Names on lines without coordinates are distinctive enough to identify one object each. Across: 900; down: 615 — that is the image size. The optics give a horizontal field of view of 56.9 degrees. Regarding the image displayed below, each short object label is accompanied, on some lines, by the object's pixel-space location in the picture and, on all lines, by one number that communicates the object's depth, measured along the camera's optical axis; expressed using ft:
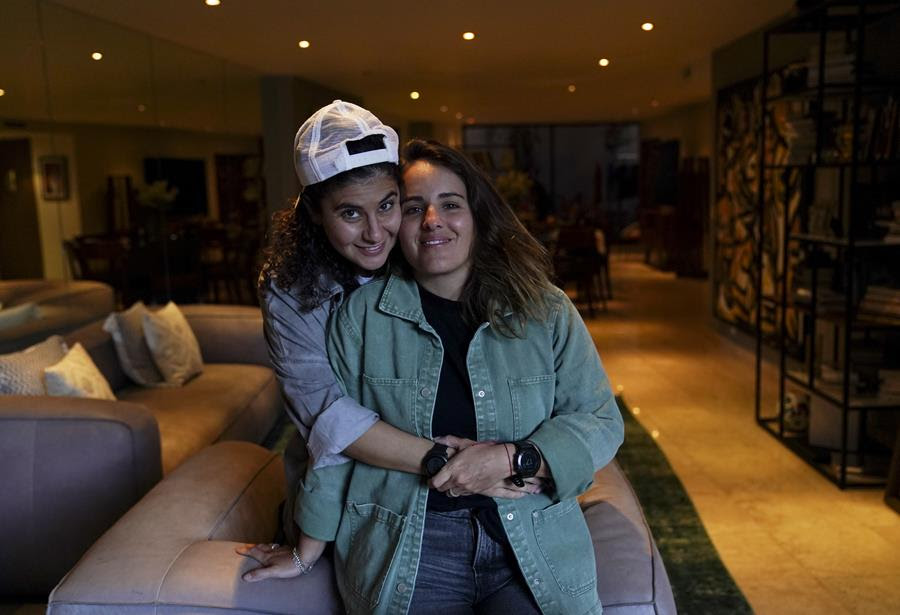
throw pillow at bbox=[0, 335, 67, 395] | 10.40
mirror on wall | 16.05
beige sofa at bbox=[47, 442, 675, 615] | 5.47
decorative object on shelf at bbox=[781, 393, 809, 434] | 15.23
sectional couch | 8.91
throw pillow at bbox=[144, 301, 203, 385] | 14.12
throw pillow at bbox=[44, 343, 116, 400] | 10.64
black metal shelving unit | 12.75
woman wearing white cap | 5.11
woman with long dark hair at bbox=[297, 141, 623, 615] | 5.11
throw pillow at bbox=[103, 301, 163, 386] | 13.96
